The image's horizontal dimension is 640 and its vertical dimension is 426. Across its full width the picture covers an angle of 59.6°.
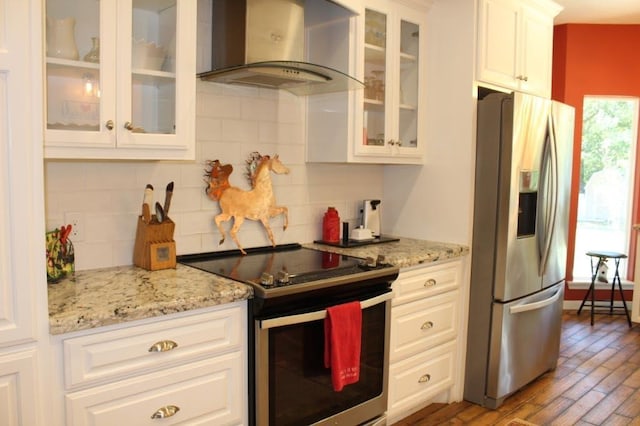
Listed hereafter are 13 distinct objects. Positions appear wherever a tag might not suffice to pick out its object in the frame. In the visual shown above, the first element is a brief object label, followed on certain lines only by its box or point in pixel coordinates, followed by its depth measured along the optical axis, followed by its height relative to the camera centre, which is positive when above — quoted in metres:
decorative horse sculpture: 2.70 -0.11
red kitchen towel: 2.28 -0.70
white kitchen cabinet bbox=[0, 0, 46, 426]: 1.51 -0.15
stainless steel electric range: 2.12 -0.64
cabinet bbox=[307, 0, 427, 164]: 2.96 +0.40
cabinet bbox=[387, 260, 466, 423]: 2.84 -0.87
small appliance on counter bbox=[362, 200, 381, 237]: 3.40 -0.26
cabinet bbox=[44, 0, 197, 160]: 1.94 +0.33
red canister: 3.20 -0.30
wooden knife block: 2.34 -0.32
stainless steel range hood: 2.46 +0.57
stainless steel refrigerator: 3.09 -0.34
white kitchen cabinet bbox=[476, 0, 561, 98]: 3.15 +0.80
